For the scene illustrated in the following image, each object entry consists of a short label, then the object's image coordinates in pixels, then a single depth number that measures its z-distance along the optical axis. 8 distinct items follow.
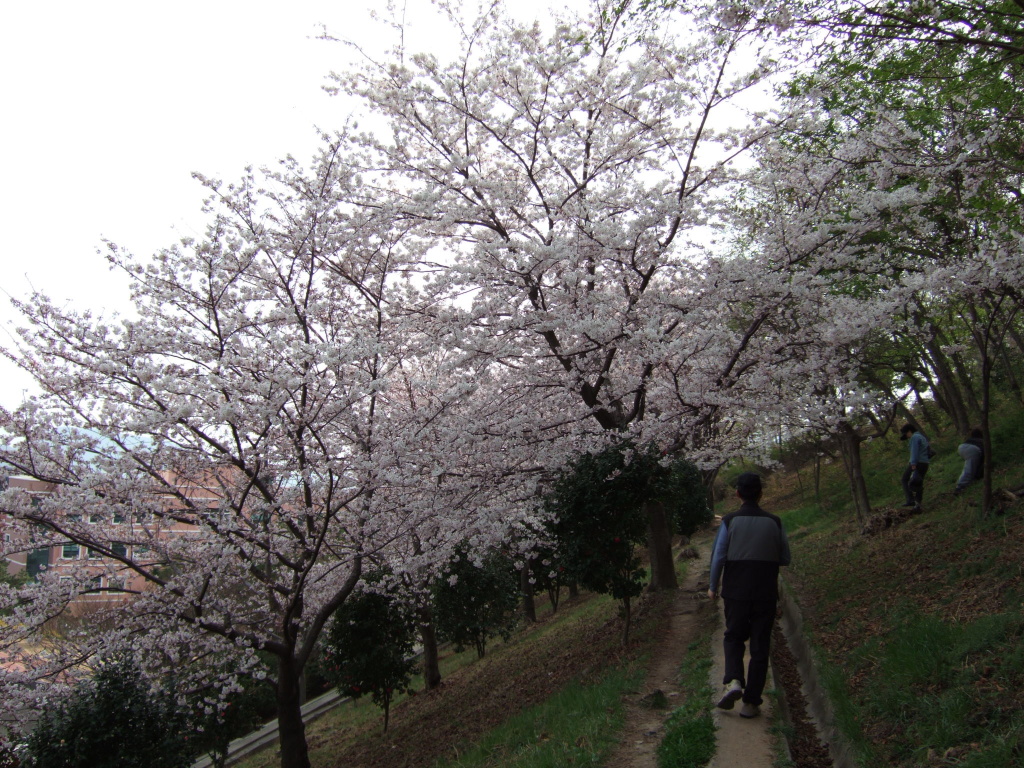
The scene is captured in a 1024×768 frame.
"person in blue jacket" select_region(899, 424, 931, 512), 9.45
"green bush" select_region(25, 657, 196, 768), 5.75
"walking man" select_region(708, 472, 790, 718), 4.24
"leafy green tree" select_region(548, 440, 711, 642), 7.40
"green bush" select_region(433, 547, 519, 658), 12.15
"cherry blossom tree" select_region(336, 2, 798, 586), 7.72
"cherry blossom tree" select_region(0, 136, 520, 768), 6.63
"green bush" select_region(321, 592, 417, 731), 9.99
